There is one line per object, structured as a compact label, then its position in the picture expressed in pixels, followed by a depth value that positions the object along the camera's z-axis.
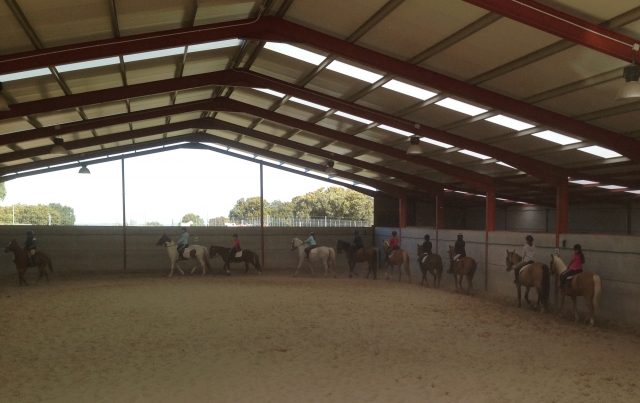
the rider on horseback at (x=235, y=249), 16.95
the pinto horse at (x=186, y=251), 16.73
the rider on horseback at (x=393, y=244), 16.00
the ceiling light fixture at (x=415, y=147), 9.92
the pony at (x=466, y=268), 12.23
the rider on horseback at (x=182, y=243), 16.61
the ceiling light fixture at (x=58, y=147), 11.57
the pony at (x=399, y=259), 15.09
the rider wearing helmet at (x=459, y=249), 13.01
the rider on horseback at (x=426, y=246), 14.64
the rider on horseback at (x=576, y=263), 8.88
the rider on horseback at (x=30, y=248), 13.91
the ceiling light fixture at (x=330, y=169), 15.75
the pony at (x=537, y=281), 9.63
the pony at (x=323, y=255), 16.53
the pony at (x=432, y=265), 13.66
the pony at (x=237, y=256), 17.03
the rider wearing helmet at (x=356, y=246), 16.66
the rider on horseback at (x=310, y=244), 16.55
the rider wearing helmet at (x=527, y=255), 10.45
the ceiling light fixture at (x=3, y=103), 6.84
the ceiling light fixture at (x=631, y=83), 5.08
